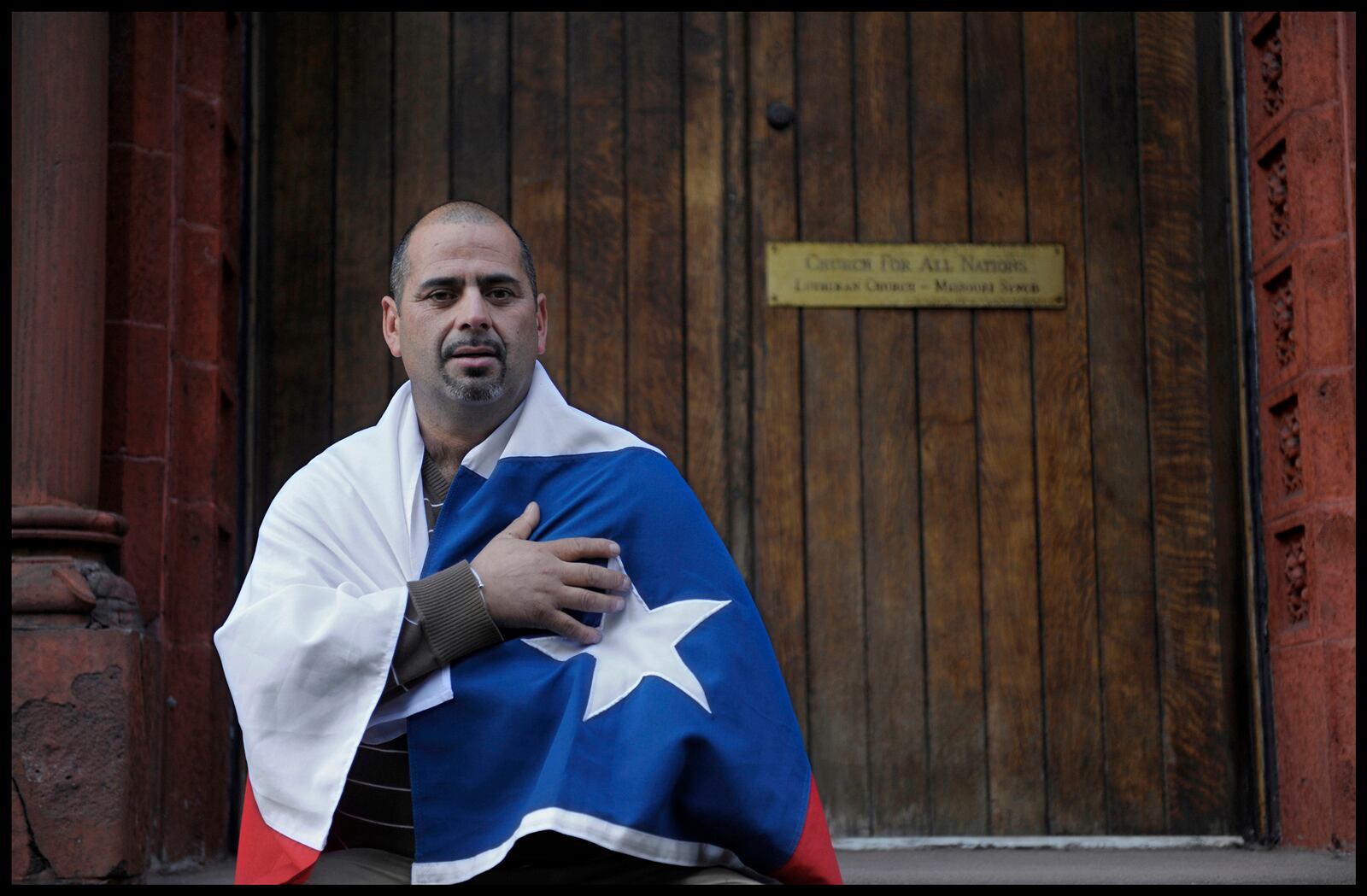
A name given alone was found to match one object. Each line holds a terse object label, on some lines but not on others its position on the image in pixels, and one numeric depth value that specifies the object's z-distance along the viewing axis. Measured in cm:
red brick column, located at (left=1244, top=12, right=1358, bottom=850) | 395
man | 202
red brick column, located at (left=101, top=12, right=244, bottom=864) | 380
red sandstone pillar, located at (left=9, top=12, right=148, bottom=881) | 325
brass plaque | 452
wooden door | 435
